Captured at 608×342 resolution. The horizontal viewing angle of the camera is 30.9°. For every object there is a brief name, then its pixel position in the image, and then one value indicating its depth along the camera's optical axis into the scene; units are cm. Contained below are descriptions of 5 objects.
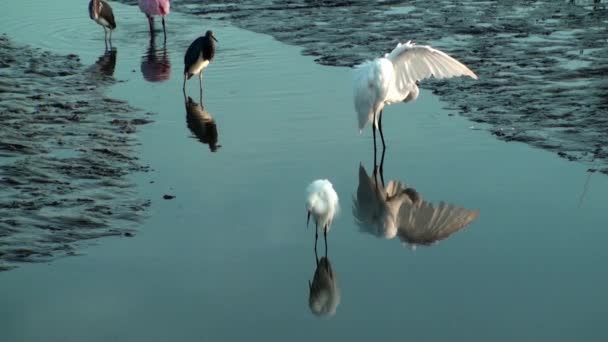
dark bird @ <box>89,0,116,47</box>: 1670
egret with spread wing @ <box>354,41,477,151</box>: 1066
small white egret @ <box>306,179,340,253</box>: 803
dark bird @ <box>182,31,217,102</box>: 1367
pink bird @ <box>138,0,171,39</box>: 1731
